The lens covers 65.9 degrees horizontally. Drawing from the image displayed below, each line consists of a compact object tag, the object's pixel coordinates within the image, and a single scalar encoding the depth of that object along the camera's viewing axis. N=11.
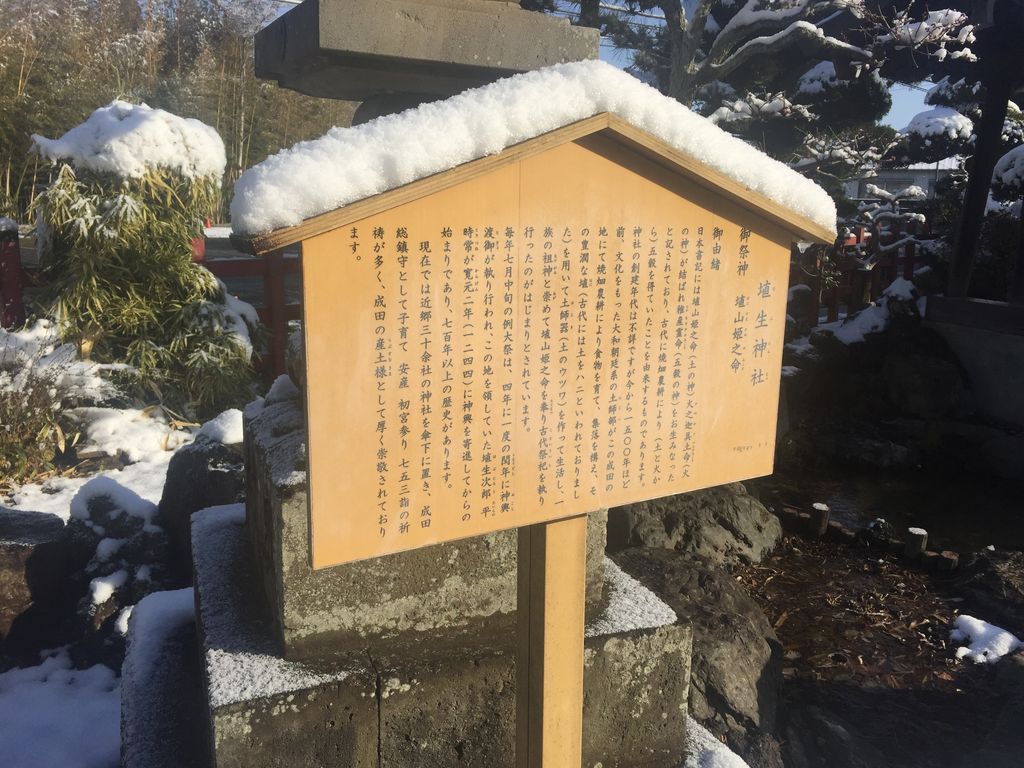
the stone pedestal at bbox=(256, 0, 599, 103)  2.07
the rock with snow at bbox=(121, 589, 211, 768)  2.20
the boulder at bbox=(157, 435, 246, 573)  4.00
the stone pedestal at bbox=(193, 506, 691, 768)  1.91
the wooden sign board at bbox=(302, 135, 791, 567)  1.35
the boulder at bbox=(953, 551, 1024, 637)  4.32
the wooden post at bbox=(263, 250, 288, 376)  6.48
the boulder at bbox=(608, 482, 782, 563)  4.48
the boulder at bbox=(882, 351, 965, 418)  8.61
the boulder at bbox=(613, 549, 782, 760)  3.03
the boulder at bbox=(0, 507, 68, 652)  3.64
